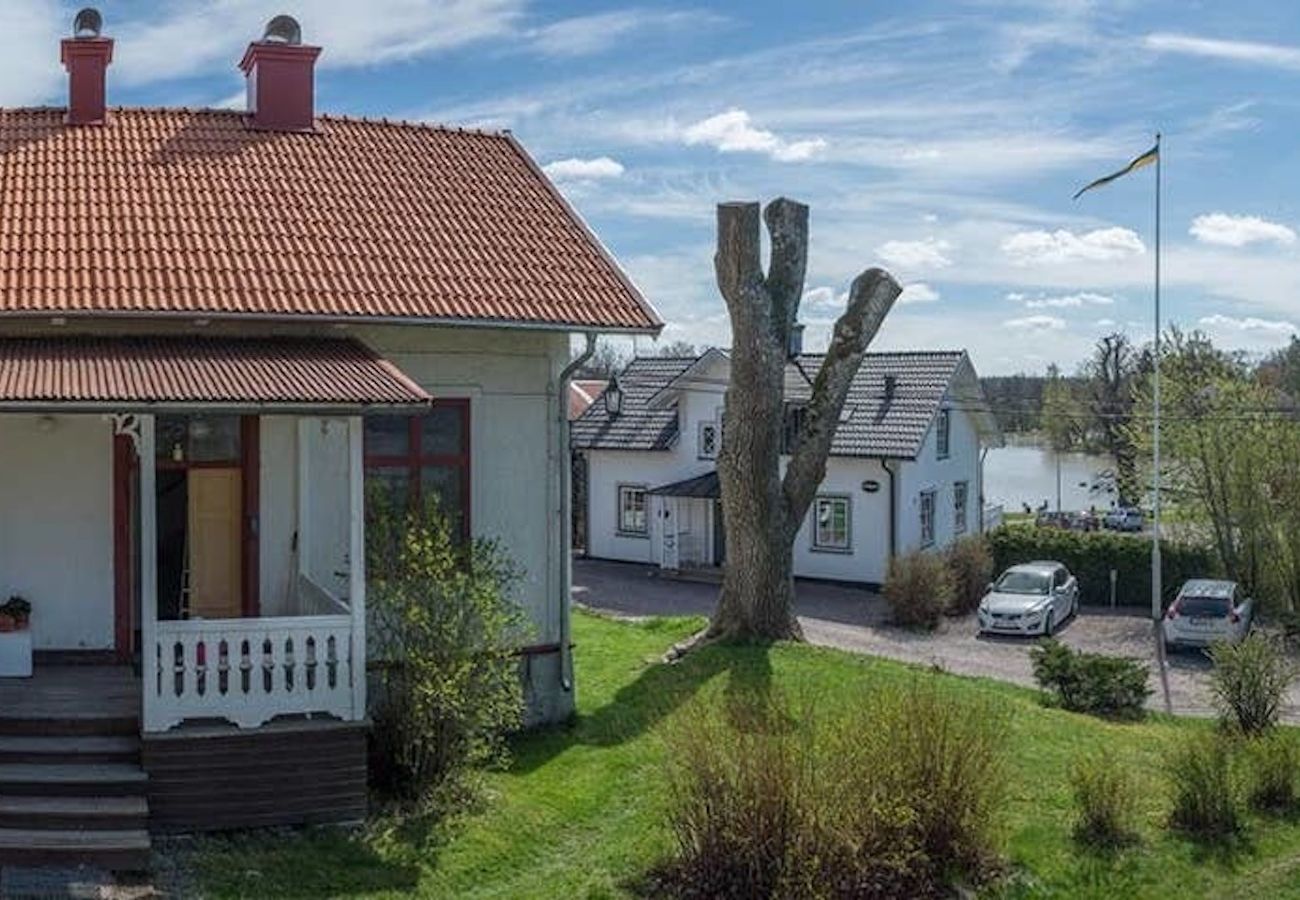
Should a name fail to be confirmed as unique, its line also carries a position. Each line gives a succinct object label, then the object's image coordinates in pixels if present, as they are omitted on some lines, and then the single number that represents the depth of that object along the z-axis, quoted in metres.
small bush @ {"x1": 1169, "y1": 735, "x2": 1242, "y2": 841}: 11.19
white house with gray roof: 31.75
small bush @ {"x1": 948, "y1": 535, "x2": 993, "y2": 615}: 30.05
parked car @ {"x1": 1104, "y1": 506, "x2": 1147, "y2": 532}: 50.34
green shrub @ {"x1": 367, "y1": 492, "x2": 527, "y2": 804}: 10.90
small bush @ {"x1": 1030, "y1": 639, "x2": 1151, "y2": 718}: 16.69
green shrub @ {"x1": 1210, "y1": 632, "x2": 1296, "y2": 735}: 14.24
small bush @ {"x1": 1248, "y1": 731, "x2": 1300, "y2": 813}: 12.02
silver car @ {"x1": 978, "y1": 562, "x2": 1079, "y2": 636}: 26.80
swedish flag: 26.98
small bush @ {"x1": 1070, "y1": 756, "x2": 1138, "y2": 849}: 10.76
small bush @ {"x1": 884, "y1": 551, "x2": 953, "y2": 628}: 27.50
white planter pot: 11.53
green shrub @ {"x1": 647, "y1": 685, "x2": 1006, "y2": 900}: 8.72
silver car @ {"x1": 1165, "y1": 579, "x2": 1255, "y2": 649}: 25.31
